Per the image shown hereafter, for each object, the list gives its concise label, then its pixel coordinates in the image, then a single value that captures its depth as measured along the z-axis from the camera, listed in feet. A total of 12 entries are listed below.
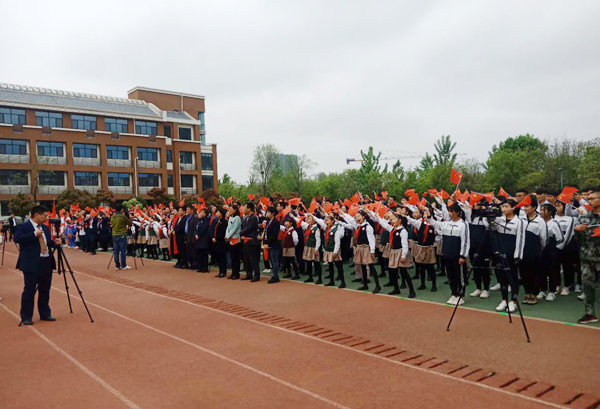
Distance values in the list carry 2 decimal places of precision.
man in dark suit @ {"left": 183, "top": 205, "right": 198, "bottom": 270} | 47.14
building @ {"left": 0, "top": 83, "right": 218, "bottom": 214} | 147.43
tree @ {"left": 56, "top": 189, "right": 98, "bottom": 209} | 132.26
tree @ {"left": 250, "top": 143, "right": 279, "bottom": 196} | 173.78
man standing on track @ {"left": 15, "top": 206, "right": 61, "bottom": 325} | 25.50
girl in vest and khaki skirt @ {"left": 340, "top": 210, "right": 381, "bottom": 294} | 32.76
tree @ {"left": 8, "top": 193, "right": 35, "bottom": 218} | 122.31
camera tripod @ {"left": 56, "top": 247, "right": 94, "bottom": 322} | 26.17
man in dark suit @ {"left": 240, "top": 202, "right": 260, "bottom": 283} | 38.63
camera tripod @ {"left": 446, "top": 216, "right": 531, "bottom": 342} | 22.48
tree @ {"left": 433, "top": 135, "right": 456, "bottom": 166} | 211.41
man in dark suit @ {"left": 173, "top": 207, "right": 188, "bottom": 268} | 49.42
